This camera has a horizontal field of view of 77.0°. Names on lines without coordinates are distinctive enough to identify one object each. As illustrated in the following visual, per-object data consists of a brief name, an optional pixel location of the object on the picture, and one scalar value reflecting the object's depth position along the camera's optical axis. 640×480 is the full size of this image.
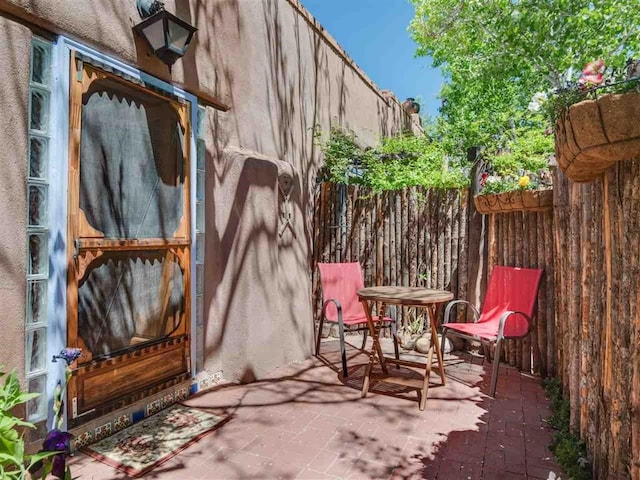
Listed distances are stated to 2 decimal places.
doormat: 2.30
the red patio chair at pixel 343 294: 4.03
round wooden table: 3.19
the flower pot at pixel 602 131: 1.41
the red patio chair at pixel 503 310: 3.40
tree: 8.45
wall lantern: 2.72
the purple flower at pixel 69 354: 1.85
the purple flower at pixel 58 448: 1.65
